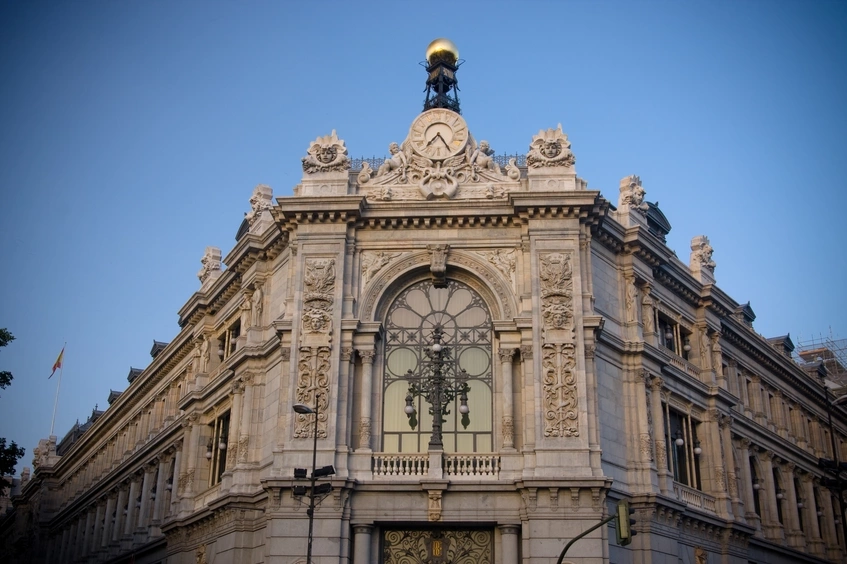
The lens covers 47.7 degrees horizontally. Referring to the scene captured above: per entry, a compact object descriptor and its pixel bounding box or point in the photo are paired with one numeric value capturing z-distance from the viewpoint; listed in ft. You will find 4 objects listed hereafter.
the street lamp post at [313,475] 91.91
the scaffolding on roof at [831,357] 254.47
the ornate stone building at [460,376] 106.63
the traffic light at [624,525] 76.95
